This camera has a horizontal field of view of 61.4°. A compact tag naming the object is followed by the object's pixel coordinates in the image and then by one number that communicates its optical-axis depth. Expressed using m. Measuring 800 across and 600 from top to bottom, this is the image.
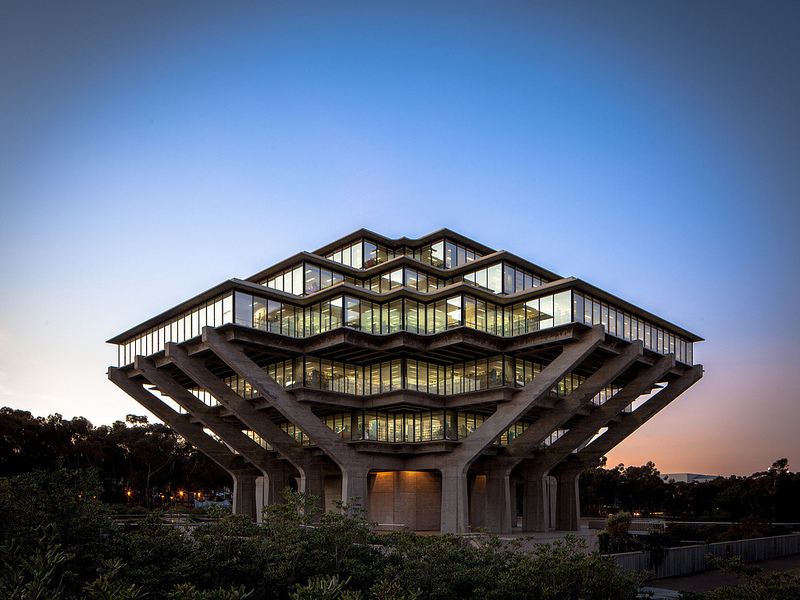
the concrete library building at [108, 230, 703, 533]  48.72
